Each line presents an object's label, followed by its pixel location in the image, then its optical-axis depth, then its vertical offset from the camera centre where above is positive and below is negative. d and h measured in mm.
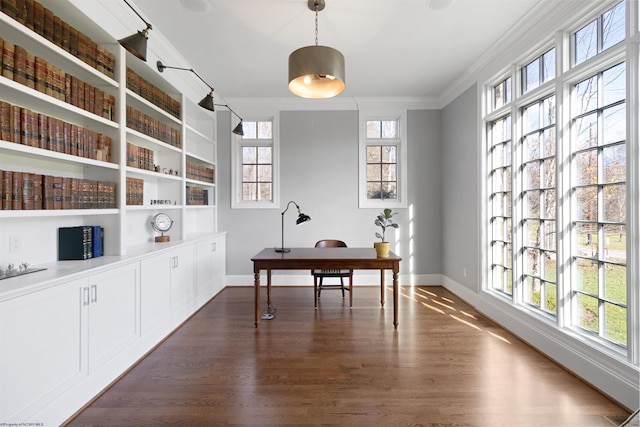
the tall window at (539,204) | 2891 +90
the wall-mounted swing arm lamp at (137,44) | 2066 +1159
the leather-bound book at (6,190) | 1741 +132
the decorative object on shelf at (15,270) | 1788 -356
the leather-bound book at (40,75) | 1920 +880
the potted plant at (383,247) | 3475 -386
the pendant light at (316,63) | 2205 +1096
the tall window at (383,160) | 5195 +919
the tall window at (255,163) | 5246 +867
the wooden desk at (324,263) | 3316 -544
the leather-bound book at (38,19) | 1942 +1247
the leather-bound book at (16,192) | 1796 +127
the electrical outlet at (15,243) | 2031 -200
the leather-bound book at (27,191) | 1858 +135
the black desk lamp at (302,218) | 3504 -55
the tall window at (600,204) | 2213 +71
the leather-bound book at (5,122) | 1729 +523
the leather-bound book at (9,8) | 1740 +1183
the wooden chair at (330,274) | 4000 -798
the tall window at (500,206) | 3598 +90
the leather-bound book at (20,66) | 1799 +877
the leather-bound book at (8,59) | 1732 +885
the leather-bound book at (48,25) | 2004 +1244
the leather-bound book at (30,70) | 1865 +879
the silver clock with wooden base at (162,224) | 3555 -129
